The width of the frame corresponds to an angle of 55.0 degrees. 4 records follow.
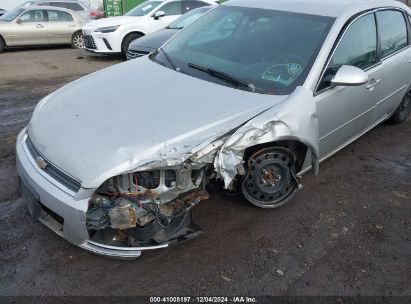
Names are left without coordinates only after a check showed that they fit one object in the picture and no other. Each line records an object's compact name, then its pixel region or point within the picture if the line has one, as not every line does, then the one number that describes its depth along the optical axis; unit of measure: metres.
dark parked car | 7.15
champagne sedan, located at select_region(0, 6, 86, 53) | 11.84
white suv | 9.97
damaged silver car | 2.59
